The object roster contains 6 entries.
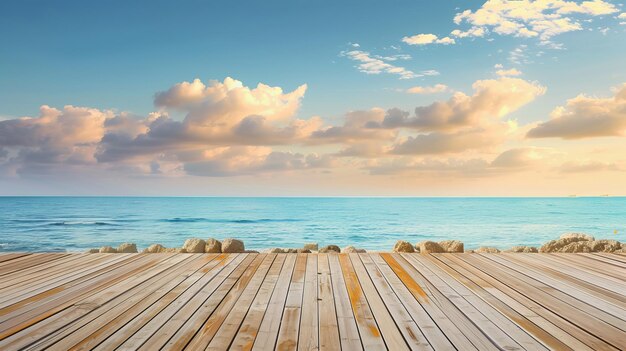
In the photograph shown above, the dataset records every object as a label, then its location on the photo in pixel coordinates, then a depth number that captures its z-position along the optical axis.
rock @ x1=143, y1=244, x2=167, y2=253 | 8.94
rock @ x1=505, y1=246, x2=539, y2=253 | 8.81
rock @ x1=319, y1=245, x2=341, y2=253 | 8.83
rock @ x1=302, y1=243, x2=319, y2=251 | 10.75
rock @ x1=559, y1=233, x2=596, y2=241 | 10.12
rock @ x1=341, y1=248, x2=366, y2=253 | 8.65
